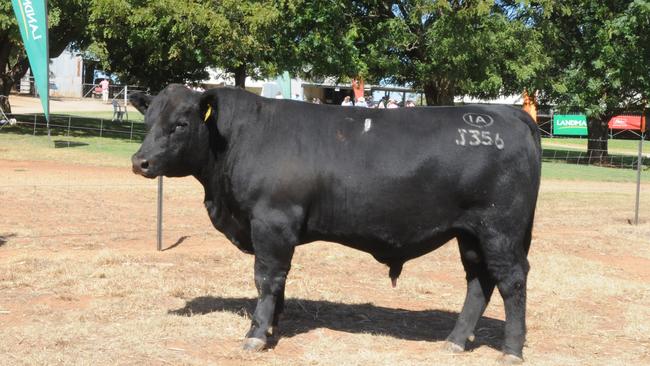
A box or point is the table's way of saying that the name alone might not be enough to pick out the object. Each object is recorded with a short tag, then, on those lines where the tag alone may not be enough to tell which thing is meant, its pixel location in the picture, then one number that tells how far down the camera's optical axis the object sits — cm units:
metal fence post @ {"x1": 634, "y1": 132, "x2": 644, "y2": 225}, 1402
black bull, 584
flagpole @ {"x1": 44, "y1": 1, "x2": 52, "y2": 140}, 1938
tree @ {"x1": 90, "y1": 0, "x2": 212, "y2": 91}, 2631
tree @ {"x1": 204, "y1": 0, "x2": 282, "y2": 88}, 2591
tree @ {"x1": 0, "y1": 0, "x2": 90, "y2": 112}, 2497
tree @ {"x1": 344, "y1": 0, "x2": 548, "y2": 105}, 2631
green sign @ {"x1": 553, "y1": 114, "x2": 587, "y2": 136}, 4541
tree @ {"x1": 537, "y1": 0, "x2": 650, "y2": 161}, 2912
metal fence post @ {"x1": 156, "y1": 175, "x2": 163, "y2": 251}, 953
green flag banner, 1945
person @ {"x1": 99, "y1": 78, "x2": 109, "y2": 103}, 5447
